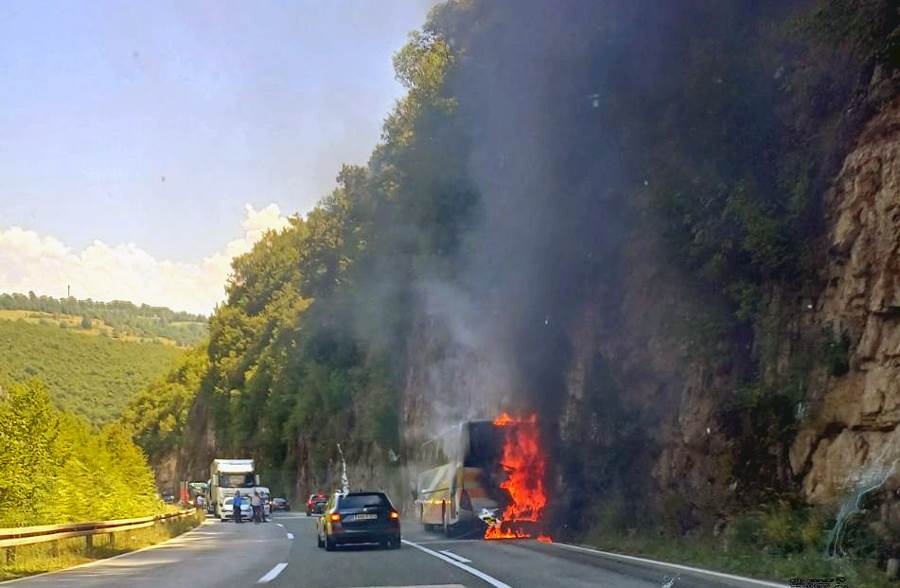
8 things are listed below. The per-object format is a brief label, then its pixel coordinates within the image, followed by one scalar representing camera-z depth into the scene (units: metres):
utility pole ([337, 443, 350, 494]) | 70.50
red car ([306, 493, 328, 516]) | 57.24
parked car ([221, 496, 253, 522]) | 49.44
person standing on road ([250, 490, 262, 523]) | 47.12
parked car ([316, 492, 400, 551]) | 22.19
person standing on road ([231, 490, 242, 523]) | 48.94
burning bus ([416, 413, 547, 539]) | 25.89
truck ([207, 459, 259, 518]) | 58.69
